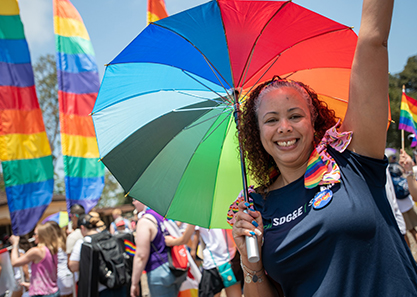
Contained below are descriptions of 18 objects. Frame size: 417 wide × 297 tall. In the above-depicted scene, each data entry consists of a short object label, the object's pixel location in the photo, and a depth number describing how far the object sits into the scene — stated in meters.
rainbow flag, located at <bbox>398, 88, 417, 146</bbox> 6.59
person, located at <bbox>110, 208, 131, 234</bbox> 11.10
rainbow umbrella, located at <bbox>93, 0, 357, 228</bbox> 1.93
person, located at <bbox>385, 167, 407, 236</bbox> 3.50
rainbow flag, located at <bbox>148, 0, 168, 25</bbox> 5.25
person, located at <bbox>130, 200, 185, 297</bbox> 4.42
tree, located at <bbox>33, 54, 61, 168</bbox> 26.33
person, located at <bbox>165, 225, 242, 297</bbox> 4.84
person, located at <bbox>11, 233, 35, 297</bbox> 6.69
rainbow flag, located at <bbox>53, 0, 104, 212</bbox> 6.56
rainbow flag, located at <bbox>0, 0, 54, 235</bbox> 5.51
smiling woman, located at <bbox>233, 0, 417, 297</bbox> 1.35
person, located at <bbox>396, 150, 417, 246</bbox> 5.96
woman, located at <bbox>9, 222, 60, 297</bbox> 5.54
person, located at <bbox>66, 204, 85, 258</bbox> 5.79
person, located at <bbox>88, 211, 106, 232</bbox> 5.21
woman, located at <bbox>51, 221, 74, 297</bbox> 5.84
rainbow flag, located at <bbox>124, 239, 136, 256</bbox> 4.98
